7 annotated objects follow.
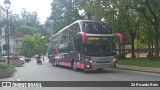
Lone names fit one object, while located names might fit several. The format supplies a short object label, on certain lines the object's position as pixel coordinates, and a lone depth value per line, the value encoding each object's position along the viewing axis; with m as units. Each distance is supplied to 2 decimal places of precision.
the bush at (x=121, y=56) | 22.59
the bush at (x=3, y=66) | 10.35
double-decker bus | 11.47
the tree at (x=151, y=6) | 16.53
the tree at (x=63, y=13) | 23.81
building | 45.57
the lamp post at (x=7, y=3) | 12.72
